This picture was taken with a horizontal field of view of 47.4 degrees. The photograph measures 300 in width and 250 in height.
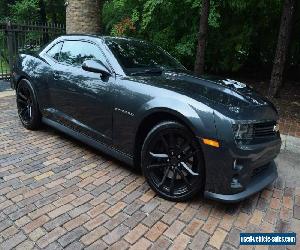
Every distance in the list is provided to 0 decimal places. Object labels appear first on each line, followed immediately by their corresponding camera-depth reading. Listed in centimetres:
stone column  783
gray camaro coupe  323
